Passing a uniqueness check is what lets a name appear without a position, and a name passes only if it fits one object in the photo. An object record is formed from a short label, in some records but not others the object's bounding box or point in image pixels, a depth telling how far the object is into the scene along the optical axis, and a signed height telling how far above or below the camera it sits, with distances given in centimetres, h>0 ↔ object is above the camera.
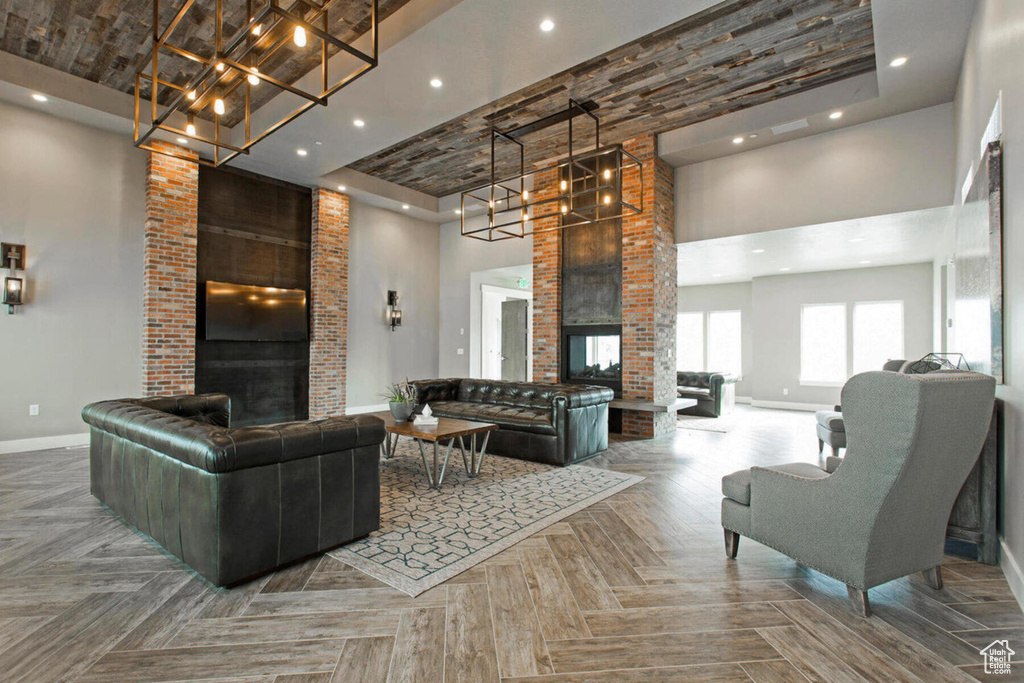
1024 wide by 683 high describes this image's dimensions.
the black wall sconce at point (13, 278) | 487 +62
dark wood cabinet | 255 -84
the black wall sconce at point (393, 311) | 852 +55
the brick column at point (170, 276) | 577 +78
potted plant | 446 -57
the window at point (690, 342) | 1152 +7
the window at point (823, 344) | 923 +3
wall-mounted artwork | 256 +47
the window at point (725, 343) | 1093 +5
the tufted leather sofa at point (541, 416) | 475 -74
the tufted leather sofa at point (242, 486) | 226 -73
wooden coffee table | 394 -73
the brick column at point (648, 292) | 616 +67
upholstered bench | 459 -80
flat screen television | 635 +39
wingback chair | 194 -57
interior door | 1072 +8
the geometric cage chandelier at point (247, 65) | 229 +254
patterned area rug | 257 -115
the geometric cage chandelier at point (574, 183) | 521 +214
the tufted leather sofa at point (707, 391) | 827 -78
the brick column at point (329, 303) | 738 +59
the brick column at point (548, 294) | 695 +71
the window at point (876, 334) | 869 +22
